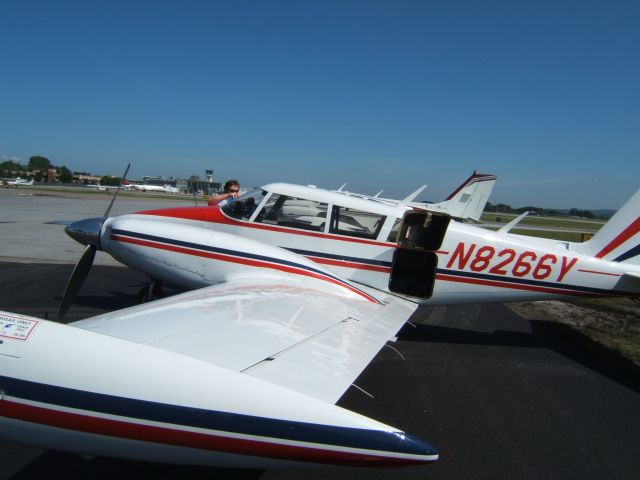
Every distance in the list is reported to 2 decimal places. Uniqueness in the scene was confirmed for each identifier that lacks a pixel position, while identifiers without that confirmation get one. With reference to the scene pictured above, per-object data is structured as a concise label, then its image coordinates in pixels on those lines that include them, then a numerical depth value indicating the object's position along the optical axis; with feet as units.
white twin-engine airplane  7.08
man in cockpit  29.16
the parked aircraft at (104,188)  221.95
